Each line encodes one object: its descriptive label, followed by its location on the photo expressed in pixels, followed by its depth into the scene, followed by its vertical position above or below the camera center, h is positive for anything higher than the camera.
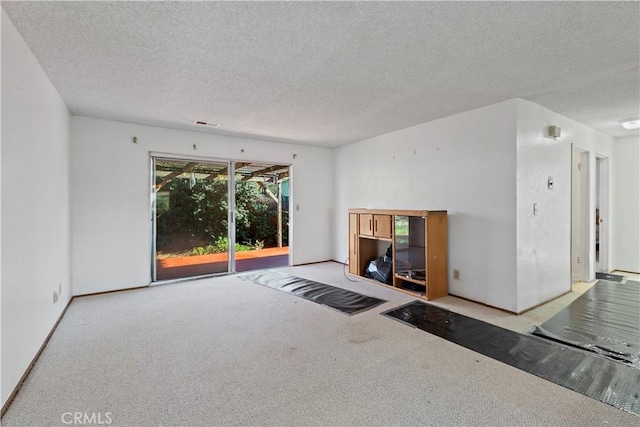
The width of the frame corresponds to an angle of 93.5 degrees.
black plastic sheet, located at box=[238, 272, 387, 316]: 3.62 -1.10
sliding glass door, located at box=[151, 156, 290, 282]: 4.66 -0.04
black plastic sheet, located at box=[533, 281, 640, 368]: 2.54 -1.14
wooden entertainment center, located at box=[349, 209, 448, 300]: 3.86 -0.47
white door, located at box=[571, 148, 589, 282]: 4.66 -0.06
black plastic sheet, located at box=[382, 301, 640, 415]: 1.98 -1.16
